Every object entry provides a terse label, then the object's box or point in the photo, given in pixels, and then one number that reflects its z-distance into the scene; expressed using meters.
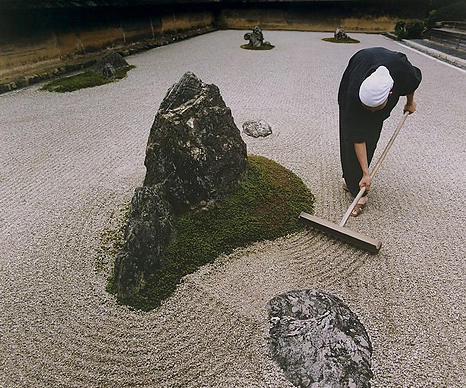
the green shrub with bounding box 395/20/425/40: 14.62
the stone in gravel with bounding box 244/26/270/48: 12.63
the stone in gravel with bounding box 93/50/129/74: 8.89
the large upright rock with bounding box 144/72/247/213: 2.75
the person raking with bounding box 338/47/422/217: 2.51
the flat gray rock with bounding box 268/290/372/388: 1.89
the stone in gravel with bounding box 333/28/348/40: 14.93
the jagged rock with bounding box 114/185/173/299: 2.34
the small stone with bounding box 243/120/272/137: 5.23
